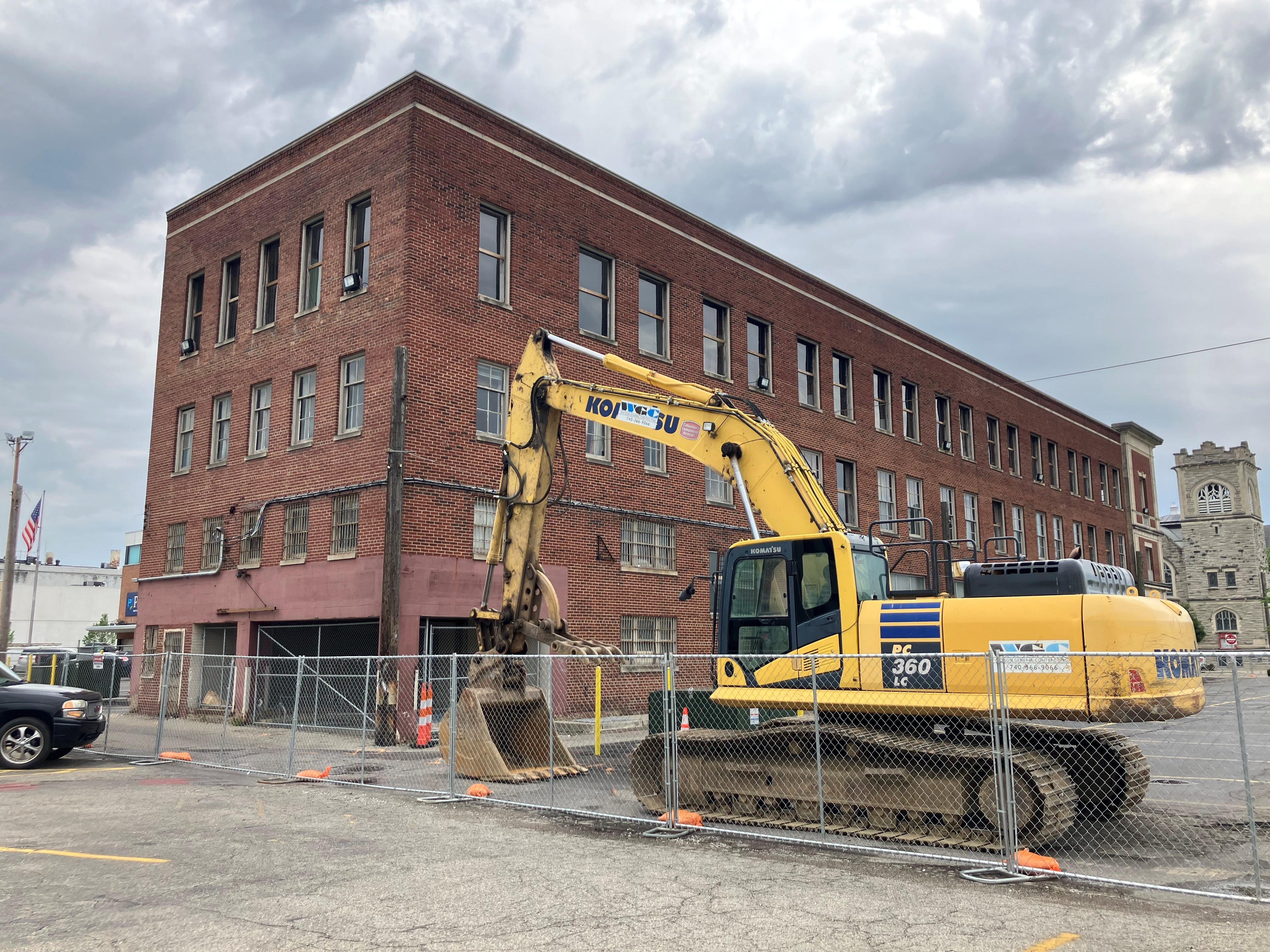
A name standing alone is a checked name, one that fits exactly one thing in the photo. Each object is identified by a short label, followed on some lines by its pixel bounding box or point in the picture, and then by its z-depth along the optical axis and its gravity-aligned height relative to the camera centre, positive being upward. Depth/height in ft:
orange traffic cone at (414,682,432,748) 48.42 -3.06
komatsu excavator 28.78 -0.60
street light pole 98.12 +9.63
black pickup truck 46.03 -3.08
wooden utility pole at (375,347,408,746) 57.52 +3.68
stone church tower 237.45 +27.84
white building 287.28 +14.66
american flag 148.36 +19.00
